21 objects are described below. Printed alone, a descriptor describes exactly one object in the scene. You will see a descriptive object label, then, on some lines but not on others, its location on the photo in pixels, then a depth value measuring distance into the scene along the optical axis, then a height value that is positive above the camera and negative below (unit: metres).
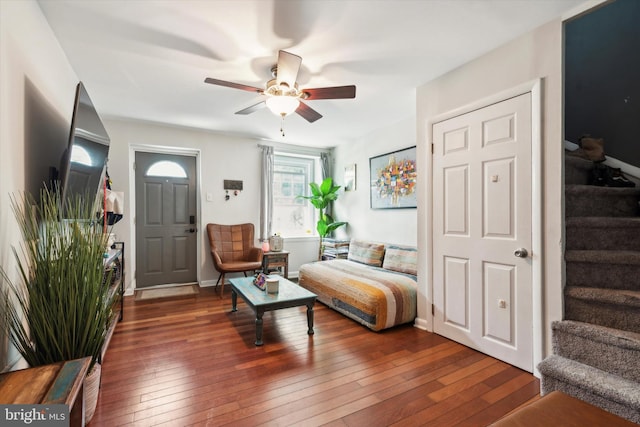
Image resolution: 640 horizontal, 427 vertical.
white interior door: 2.14 -0.15
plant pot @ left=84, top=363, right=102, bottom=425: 1.59 -1.00
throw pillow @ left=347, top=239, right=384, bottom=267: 4.02 -0.58
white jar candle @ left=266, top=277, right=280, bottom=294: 2.87 -0.72
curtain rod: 5.18 +1.19
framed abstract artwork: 3.85 +0.47
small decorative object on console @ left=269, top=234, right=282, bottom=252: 4.66 -0.48
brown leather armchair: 4.35 -0.52
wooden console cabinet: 2.41 -0.60
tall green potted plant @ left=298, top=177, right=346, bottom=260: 5.17 +0.23
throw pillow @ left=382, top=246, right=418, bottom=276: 3.51 -0.60
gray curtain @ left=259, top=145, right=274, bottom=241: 4.93 +0.34
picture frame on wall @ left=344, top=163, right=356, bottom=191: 5.08 +0.63
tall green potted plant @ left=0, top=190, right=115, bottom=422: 1.38 -0.40
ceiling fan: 2.26 +1.00
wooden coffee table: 2.58 -0.81
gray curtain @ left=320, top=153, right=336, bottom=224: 5.61 +0.87
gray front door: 4.37 -0.09
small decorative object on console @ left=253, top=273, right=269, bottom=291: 3.06 -0.74
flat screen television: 1.74 +0.40
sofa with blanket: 2.87 -0.79
